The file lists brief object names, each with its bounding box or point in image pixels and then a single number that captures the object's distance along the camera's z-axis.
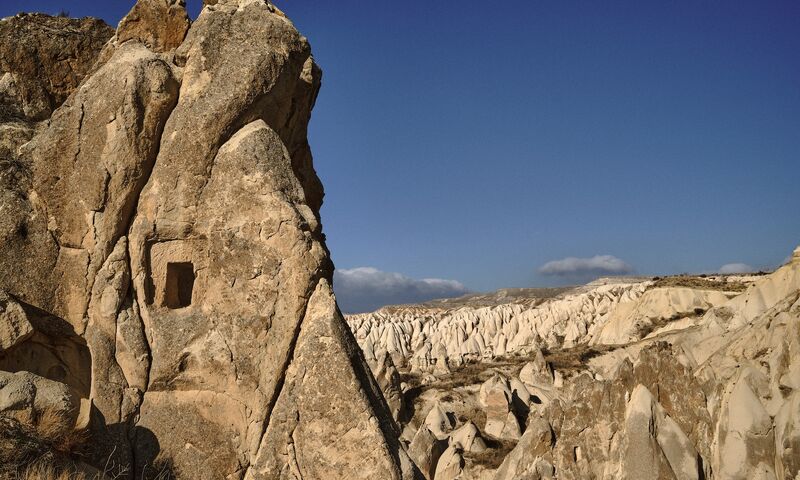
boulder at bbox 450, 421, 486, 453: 21.17
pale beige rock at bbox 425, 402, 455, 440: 24.39
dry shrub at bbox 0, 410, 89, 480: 5.47
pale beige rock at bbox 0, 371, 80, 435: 5.92
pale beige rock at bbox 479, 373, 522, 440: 23.62
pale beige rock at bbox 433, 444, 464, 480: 18.88
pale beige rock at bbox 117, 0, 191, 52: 8.67
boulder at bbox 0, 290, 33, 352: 6.70
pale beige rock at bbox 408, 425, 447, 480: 19.44
